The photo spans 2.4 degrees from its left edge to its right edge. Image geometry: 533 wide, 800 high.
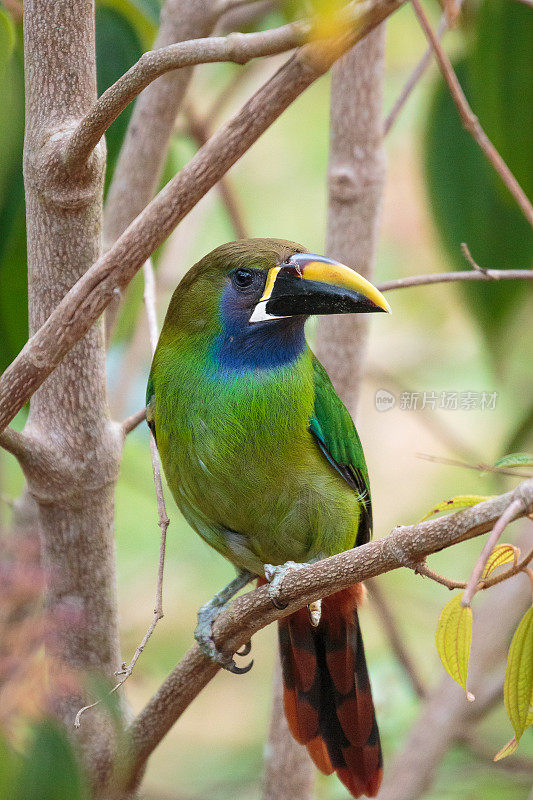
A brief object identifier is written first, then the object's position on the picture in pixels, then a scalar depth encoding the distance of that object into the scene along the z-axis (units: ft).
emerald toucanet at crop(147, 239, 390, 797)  16.96
